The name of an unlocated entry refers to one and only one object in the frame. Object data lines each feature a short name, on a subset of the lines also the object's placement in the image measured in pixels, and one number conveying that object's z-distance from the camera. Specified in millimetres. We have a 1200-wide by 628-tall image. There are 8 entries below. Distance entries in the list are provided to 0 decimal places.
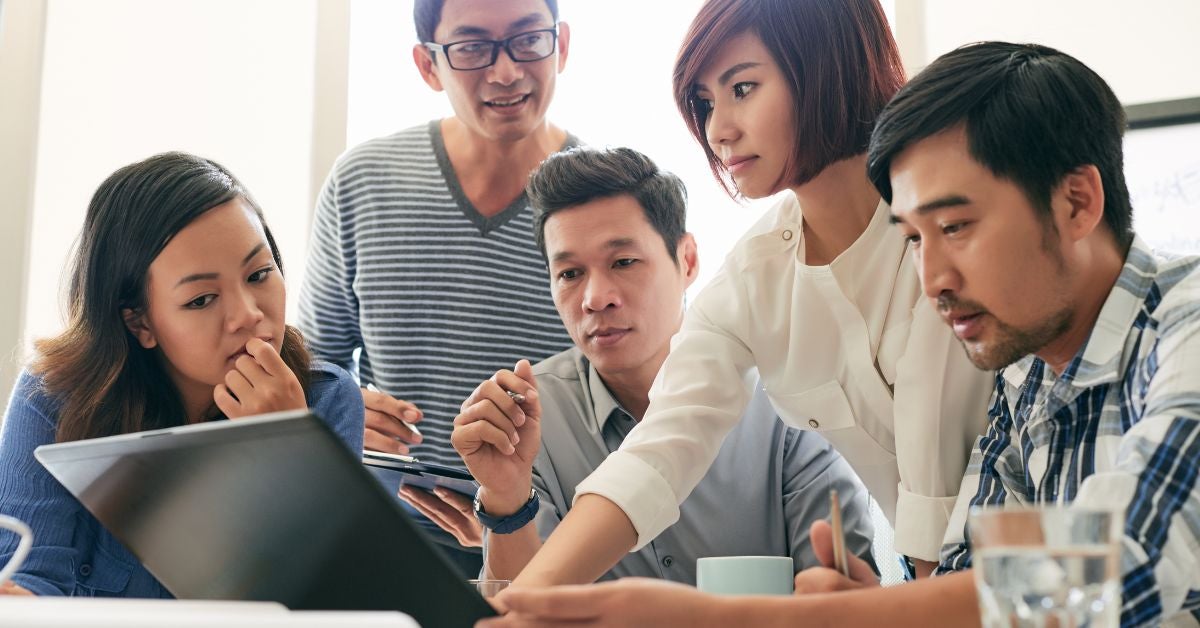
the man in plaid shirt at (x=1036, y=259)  1089
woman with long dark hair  1577
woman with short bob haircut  1401
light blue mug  1124
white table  539
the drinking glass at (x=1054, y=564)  607
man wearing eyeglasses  2158
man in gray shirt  1832
